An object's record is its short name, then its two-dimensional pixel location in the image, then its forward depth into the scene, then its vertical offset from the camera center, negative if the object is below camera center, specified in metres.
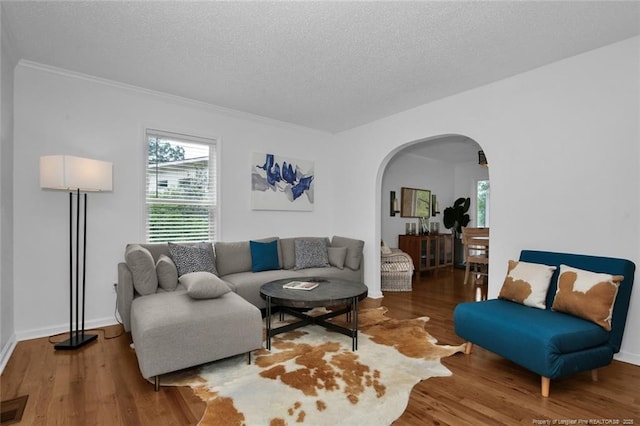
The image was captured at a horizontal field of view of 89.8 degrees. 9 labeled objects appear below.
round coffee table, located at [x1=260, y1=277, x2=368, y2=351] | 2.80 -0.77
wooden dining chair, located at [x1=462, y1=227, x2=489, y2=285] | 5.69 -0.61
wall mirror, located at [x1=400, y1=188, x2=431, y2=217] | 7.21 +0.21
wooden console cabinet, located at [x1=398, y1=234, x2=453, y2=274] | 6.61 -0.81
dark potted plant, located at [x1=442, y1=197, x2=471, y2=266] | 7.70 -0.20
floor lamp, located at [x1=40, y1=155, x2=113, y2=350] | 2.79 +0.22
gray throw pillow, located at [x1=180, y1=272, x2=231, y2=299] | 2.69 -0.64
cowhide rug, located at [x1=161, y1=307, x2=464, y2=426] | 1.95 -1.23
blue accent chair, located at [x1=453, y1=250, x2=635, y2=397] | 2.12 -0.85
